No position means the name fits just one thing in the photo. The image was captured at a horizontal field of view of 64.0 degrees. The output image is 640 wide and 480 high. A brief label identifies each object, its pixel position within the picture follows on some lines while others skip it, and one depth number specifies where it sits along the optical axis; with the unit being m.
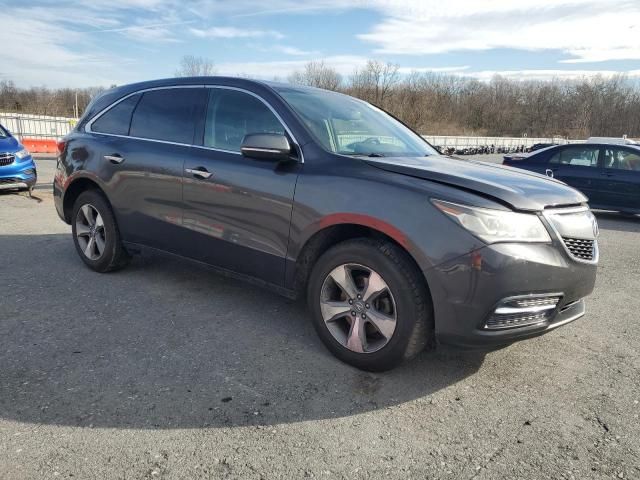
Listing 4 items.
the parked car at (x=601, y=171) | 10.30
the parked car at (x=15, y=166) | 9.51
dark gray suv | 2.78
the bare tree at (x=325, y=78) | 66.31
